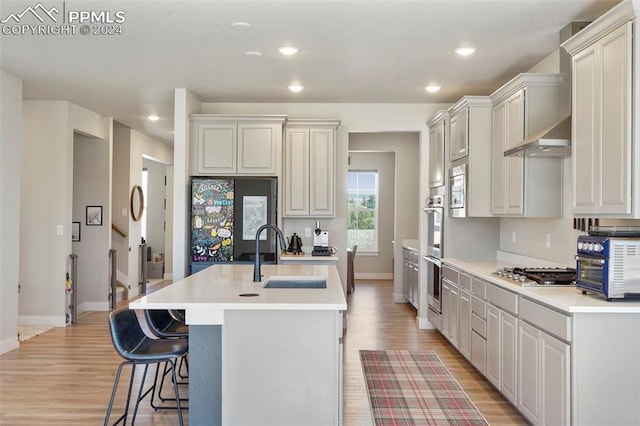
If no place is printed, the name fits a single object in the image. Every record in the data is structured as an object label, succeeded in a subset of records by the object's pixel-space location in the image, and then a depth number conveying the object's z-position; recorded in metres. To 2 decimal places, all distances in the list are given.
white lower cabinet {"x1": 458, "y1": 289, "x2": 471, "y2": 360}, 4.40
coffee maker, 6.15
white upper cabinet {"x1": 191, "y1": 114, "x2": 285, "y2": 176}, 5.74
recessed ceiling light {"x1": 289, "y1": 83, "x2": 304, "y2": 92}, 5.46
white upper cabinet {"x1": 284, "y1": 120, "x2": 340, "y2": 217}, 5.99
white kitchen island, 2.66
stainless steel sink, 3.69
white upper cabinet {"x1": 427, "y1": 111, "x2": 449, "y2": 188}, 5.71
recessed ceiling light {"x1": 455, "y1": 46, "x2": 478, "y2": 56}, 4.19
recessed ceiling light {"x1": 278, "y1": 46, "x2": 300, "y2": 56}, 4.21
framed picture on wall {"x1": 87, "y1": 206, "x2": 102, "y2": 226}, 7.32
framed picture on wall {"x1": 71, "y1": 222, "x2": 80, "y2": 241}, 7.34
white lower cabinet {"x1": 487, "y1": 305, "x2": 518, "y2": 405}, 3.35
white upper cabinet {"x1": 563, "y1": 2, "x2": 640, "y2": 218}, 2.70
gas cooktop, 3.26
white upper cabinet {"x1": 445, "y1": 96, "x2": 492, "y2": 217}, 4.88
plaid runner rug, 3.43
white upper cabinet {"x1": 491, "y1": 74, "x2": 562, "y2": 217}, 3.99
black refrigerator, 5.57
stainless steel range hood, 3.36
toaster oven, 2.68
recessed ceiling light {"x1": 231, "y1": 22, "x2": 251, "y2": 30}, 3.65
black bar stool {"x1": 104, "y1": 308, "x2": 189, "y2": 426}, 2.81
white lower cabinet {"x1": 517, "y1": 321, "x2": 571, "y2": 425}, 2.70
